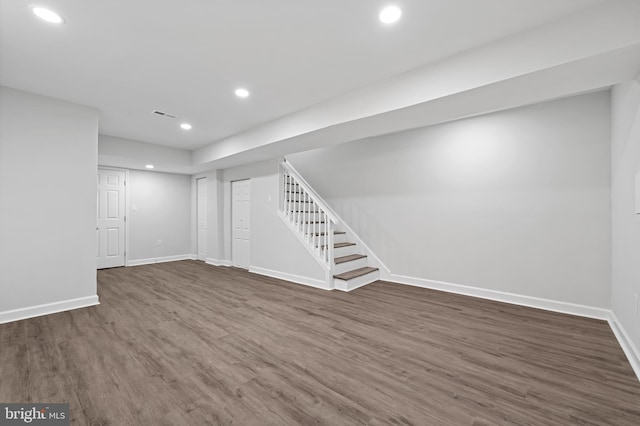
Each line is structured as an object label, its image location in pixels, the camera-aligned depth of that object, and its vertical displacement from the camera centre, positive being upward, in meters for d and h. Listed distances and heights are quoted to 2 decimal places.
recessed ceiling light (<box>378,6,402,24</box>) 1.93 +1.48
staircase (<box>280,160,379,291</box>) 4.32 -0.46
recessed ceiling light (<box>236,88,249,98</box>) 3.21 +1.48
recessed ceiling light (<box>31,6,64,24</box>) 1.92 +1.47
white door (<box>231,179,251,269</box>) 5.98 -0.20
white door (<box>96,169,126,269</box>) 5.98 -0.13
